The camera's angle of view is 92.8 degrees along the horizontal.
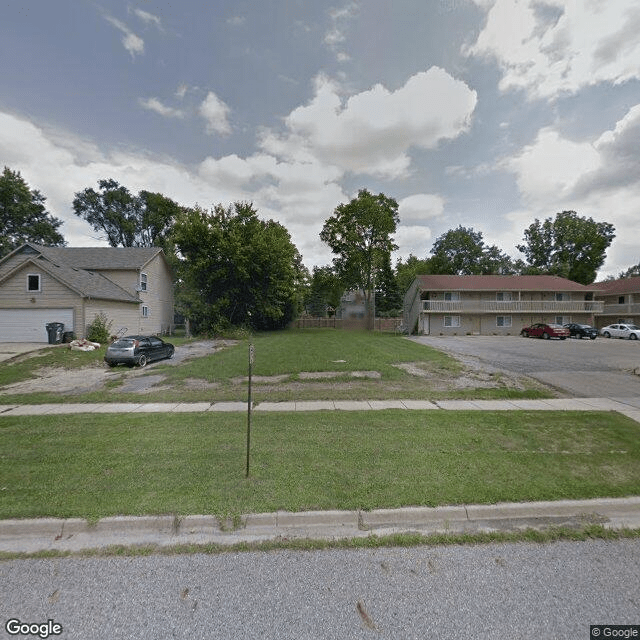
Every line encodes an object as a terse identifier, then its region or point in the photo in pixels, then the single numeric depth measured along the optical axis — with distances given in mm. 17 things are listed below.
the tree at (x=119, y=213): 52031
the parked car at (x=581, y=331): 27711
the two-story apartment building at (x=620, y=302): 34412
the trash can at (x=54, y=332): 17719
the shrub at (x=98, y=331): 18766
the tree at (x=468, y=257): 53406
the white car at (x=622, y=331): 28141
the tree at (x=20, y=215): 36031
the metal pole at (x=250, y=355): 4619
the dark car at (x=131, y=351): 12656
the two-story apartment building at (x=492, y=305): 31344
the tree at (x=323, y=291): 42125
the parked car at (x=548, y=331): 26141
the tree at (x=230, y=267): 26812
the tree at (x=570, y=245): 46656
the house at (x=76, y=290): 18359
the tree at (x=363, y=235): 38844
